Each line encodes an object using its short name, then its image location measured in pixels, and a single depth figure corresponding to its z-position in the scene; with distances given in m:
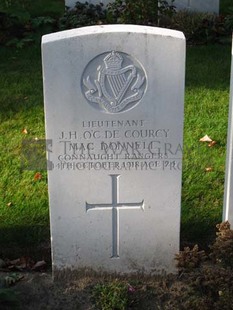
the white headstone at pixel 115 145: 3.87
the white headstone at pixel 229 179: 4.13
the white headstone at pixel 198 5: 9.40
